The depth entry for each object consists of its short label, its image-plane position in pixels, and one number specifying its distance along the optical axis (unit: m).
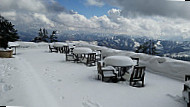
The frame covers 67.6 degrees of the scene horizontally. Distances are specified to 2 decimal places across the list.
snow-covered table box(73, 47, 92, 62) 6.71
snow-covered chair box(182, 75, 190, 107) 2.48
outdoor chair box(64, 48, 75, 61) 7.21
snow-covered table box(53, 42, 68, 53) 10.49
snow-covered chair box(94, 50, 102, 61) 7.29
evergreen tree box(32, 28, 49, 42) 21.91
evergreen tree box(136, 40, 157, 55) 23.70
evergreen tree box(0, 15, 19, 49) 17.29
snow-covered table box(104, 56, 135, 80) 4.24
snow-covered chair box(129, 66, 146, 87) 3.79
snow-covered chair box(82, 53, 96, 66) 6.48
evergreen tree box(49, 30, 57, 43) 22.97
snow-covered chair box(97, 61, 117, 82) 4.11
